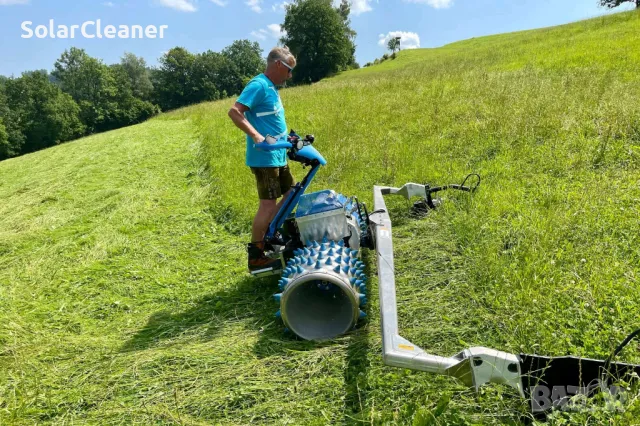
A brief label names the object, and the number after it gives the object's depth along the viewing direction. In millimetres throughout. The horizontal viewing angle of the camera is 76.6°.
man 3320
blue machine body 2744
